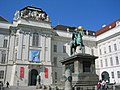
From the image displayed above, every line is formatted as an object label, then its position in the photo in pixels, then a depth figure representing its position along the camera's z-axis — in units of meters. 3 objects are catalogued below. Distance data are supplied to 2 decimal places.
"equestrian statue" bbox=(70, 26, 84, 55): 17.46
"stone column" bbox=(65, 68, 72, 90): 11.30
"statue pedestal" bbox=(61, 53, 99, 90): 14.63
